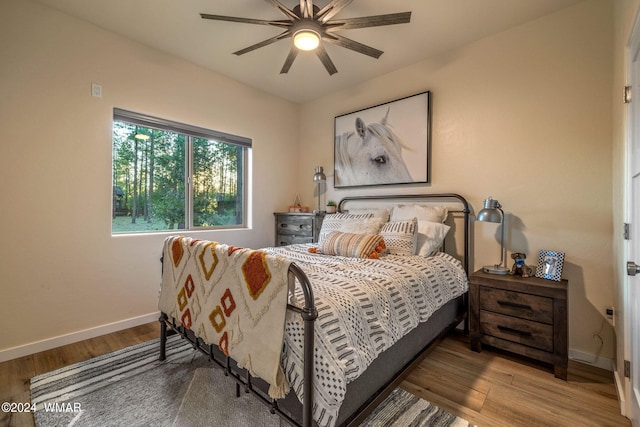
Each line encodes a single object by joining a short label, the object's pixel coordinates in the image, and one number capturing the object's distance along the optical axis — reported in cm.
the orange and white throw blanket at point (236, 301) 112
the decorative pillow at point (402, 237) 241
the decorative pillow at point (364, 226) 266
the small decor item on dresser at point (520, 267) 221
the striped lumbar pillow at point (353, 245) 230
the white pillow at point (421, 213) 267
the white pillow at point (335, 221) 284
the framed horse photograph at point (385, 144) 293
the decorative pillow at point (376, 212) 289
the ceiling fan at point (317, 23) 178
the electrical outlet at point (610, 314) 200
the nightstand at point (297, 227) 343
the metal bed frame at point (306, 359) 103
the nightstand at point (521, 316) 188
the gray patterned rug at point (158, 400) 148
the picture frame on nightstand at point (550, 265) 209
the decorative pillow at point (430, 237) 247
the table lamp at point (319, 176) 352
